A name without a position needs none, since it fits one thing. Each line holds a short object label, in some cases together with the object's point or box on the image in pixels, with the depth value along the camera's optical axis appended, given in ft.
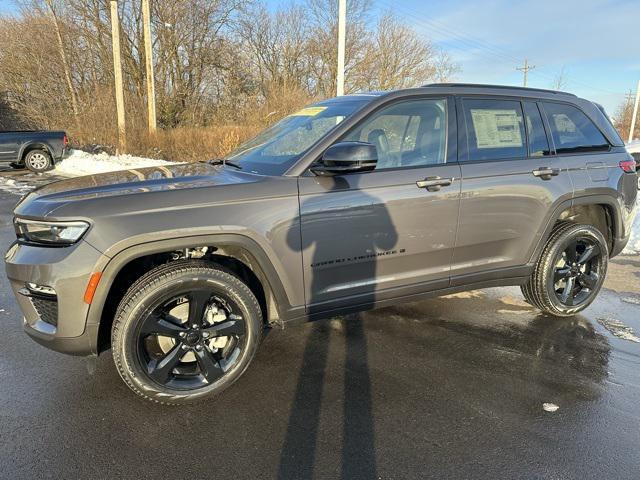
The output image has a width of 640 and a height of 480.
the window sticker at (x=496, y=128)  11.25
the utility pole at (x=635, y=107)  148.02
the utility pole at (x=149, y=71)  59.00
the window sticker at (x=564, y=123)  12.54
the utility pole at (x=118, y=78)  58.90
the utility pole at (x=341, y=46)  44.62
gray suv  8.07
